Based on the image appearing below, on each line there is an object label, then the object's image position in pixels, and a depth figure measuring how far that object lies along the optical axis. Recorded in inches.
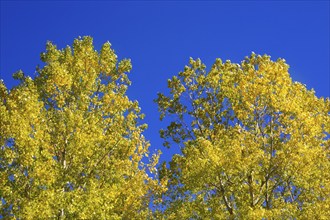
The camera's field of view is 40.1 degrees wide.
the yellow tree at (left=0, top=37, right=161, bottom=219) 855.1
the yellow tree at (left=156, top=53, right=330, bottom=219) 922.1
